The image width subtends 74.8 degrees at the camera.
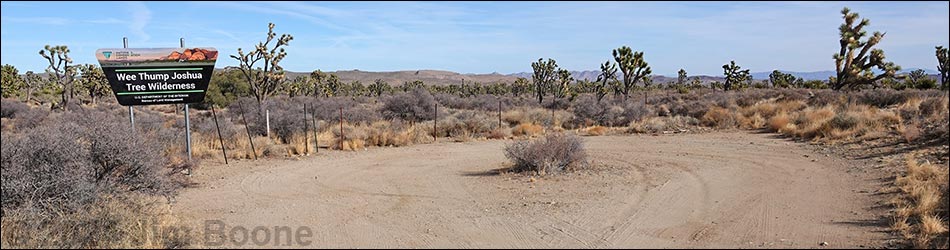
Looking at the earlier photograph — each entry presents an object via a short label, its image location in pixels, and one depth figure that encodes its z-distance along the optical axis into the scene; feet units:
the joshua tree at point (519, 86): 234.17
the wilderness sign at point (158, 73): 43.37
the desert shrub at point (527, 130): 74.50
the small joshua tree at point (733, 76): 197.61
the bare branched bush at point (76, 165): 27.76
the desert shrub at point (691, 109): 93.09
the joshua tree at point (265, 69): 75.05
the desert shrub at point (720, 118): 79.67
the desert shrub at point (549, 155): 42.14
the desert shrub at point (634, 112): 90.27
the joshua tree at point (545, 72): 173.37
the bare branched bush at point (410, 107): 89.76
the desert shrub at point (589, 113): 89.71
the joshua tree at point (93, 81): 133.47
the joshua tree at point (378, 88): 233.88
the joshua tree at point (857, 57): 81.64
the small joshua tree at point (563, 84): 168.34
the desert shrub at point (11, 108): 77.54
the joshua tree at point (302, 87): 160.40
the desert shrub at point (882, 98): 82.53
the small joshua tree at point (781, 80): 211.35
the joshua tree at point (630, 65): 134.72
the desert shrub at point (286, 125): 65.00
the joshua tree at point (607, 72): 155.05
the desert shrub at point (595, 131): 75.46
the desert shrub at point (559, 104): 132.69
